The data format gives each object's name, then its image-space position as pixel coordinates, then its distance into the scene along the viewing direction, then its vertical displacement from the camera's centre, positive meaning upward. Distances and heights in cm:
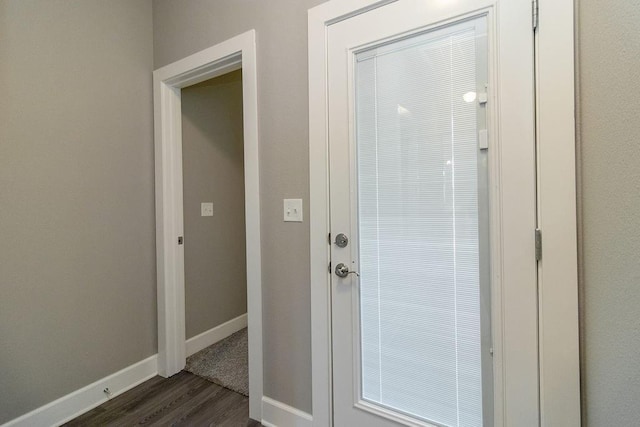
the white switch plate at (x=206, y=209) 247 +4
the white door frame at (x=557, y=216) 91 -3
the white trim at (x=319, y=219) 138 -4
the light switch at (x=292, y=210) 148 +1
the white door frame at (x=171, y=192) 189 +16
